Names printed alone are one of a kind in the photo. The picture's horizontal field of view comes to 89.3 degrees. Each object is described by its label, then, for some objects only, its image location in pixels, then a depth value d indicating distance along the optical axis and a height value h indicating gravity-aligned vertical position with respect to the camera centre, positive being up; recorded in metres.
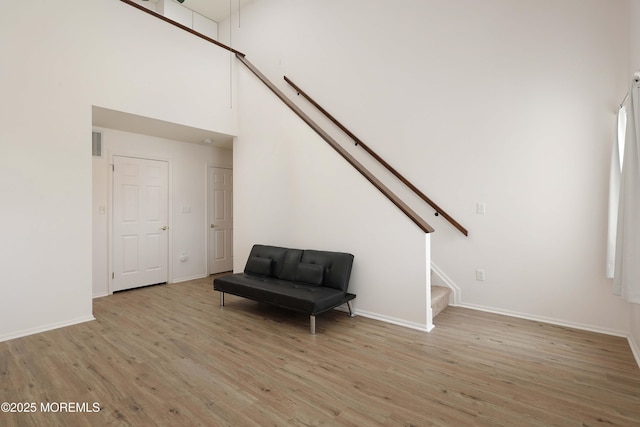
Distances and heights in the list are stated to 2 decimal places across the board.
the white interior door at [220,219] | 6.00 -0.26
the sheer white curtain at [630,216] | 2.22 -0.05
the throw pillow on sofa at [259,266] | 4.12 -0.79
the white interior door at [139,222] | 4.83 -0.28
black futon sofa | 3.28 -0.90
